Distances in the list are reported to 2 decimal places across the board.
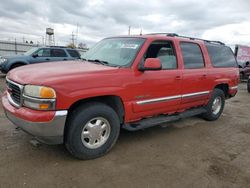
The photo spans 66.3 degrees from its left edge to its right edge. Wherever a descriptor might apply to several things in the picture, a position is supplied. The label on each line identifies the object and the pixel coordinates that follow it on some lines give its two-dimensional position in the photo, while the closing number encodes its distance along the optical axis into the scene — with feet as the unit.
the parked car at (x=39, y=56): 30.30
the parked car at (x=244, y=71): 42.00
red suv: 8.07
